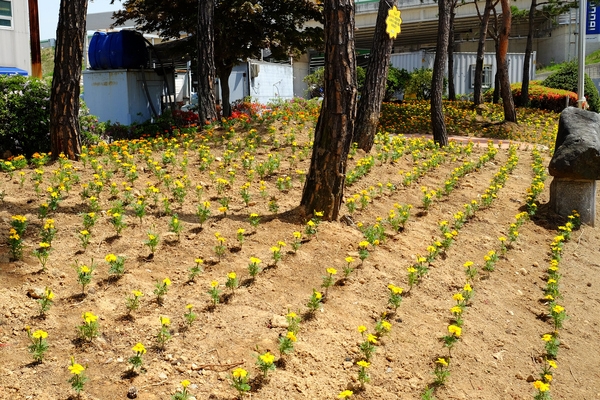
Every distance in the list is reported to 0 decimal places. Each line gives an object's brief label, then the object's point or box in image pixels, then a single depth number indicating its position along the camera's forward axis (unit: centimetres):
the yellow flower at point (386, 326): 416
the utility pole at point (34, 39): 1994
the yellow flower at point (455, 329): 403
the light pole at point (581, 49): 1381
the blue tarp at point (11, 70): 1937
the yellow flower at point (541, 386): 363
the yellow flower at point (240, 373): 326
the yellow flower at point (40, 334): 336
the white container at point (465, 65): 3244
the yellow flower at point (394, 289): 448
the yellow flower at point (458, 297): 459
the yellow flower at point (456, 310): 443
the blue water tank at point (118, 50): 1636
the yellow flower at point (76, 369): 307
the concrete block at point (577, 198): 786
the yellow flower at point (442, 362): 386
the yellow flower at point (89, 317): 354
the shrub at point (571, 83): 2423
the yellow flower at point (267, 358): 344
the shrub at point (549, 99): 2214
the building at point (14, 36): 2042
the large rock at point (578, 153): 755
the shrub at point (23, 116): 888
